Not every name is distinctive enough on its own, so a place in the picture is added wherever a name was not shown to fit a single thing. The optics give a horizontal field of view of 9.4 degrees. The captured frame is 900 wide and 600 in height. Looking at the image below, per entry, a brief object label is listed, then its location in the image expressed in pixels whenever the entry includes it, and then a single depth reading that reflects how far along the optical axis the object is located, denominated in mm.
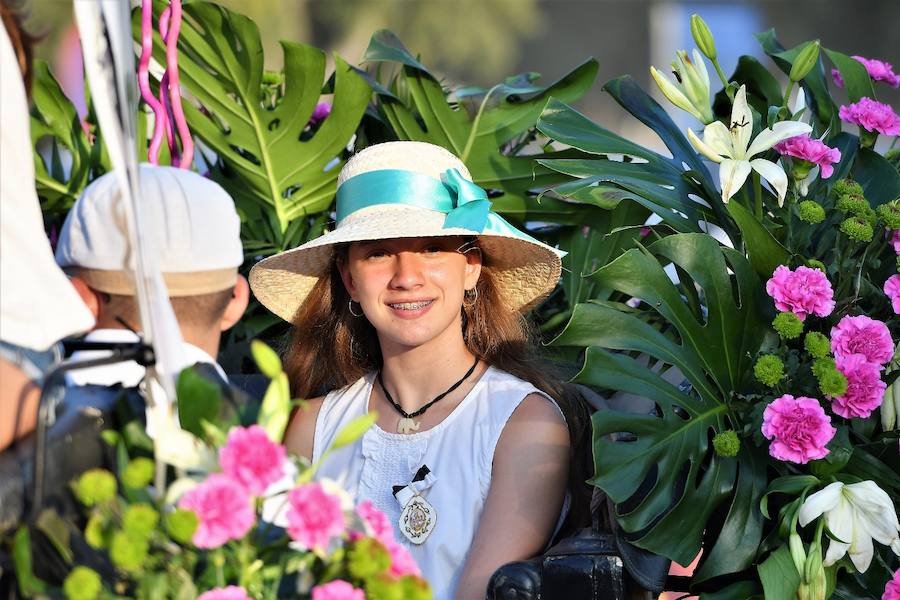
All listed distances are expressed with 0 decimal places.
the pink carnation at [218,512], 5262
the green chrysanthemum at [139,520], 5256
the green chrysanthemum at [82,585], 5235
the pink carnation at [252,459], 5278
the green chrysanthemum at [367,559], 5299
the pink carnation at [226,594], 5269
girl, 5888
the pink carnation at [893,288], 5800
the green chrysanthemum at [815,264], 5805
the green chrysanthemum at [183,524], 5256
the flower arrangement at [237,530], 5263
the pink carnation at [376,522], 5344
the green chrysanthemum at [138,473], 5284
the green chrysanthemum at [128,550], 5246
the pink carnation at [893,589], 5705
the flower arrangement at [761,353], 5729
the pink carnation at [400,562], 5324
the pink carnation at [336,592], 5281
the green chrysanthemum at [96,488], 5267
